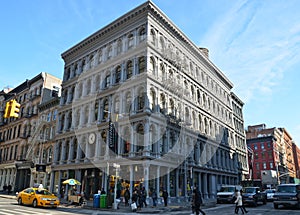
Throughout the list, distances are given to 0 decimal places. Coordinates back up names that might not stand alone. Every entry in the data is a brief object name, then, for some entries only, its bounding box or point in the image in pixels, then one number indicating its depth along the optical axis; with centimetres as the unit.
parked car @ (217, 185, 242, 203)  2806
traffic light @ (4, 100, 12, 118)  1335
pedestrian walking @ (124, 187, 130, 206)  2458
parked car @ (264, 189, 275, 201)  3316
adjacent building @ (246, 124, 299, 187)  7856
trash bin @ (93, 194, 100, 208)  2192
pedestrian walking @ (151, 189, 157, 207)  2325
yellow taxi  1991
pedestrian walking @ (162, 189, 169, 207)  2412
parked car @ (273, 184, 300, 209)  2023
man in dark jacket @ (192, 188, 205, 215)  1546
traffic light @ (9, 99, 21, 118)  1318
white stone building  2864
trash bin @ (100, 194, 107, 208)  2142
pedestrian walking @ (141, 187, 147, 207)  2253
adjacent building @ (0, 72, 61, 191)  4391
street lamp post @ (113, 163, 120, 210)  2080
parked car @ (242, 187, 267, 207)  2381
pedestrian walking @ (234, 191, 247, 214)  1723
